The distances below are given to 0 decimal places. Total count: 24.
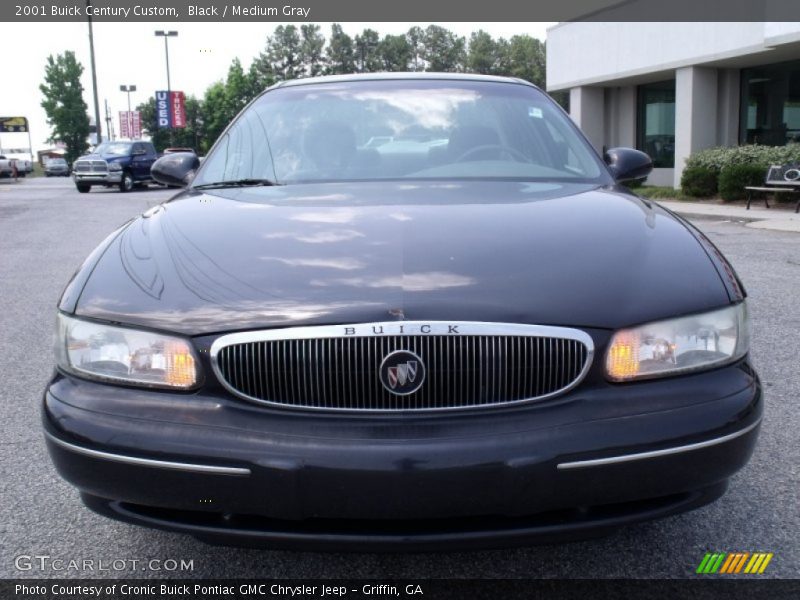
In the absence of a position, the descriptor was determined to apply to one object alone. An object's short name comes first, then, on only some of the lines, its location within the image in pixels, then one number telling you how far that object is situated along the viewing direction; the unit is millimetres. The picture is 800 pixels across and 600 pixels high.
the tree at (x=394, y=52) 98750
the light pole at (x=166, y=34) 46219
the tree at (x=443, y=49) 100250
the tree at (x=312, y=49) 101438
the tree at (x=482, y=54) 94312
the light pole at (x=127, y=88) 61156
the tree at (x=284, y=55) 102250
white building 19172
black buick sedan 1869
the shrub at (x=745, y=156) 16203
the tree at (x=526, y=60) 90562
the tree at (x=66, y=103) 74875
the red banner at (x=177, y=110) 48625
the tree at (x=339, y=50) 100250
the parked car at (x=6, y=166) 42359
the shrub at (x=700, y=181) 17953
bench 14914
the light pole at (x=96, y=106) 33588
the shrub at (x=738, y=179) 16375
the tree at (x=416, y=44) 100250
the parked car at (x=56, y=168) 68188
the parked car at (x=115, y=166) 27062
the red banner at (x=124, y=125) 80688
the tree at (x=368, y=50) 99062
